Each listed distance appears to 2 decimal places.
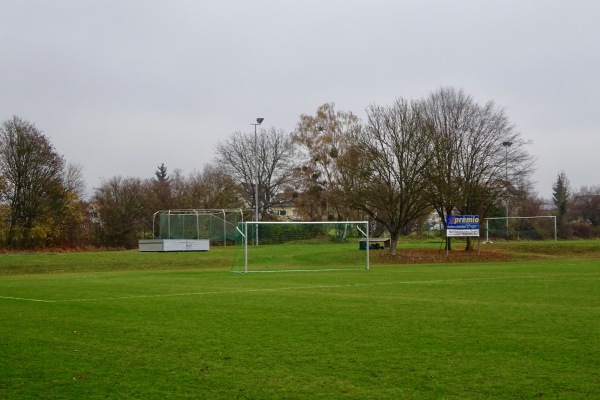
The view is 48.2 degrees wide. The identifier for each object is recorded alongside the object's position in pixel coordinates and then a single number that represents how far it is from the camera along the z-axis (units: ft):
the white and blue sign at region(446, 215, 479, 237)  148.97
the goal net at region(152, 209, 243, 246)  165.37
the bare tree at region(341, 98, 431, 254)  148.97
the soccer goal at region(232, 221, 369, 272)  117.19
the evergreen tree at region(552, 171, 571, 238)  249.06
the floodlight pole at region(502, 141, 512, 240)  161.27
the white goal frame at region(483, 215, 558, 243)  191.62
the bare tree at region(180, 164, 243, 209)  248.32
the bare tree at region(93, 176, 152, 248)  225.15
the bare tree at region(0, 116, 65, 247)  186.50
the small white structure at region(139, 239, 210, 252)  152.15
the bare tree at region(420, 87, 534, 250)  159.74
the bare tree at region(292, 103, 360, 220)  225.97
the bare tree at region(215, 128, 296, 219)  249.75
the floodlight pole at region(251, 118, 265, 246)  181.98
